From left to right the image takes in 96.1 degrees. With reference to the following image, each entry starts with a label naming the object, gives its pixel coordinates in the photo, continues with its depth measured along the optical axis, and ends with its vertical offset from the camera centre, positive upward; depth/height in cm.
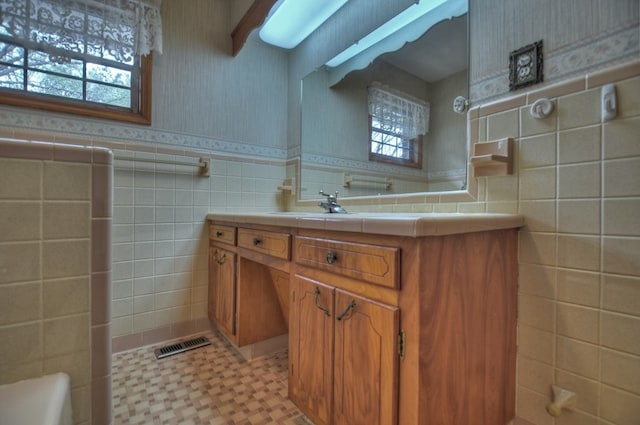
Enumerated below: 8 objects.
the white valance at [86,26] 145 +98
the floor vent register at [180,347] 171 -85
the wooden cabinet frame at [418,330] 74 -35
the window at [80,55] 148 +87
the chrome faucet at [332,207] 159 +3
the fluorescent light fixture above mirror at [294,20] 191 +136
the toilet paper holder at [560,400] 92 -60
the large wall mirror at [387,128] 127 +57
